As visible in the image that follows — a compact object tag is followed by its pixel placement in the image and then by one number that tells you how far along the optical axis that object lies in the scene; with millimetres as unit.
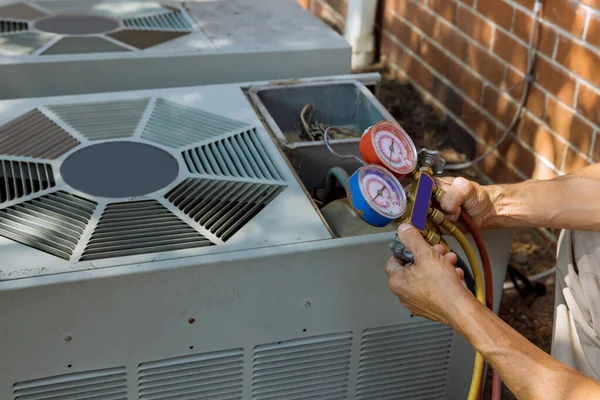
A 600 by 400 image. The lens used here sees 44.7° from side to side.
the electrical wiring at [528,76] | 2469
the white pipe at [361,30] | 3717
